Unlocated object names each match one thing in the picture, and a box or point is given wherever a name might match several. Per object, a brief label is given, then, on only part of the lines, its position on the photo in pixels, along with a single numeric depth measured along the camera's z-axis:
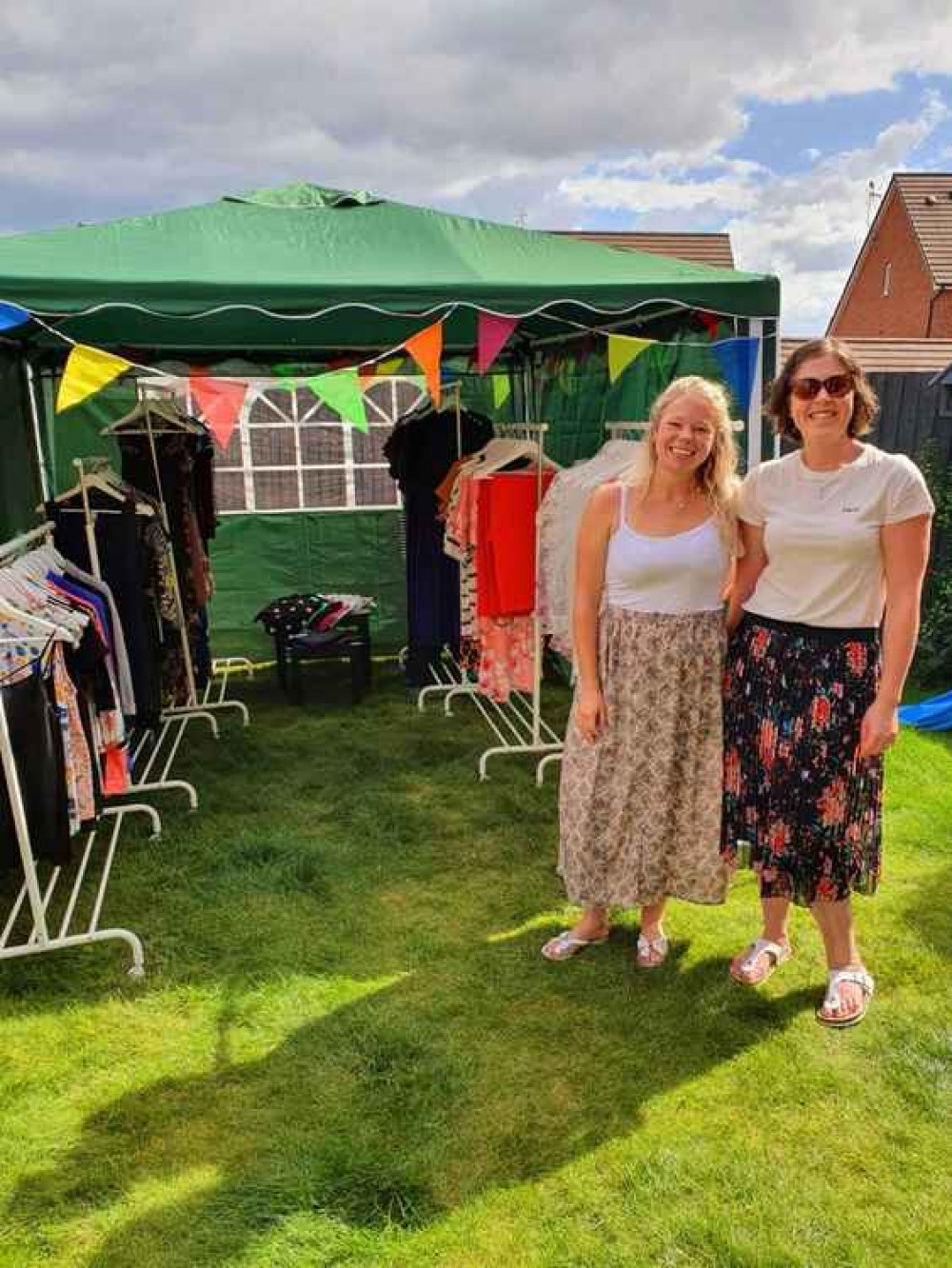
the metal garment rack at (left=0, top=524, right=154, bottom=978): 2.46
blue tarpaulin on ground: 4.60
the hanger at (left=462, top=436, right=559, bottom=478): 4.01
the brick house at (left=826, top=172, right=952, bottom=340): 16.39
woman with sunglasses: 1.98
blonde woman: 2.19
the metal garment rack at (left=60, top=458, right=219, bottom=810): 3.53
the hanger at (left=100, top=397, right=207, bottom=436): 4.39
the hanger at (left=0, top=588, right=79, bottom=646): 2.43
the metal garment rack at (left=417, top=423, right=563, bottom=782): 4.13
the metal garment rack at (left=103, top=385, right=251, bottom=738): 4.30
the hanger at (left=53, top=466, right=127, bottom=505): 3.58
